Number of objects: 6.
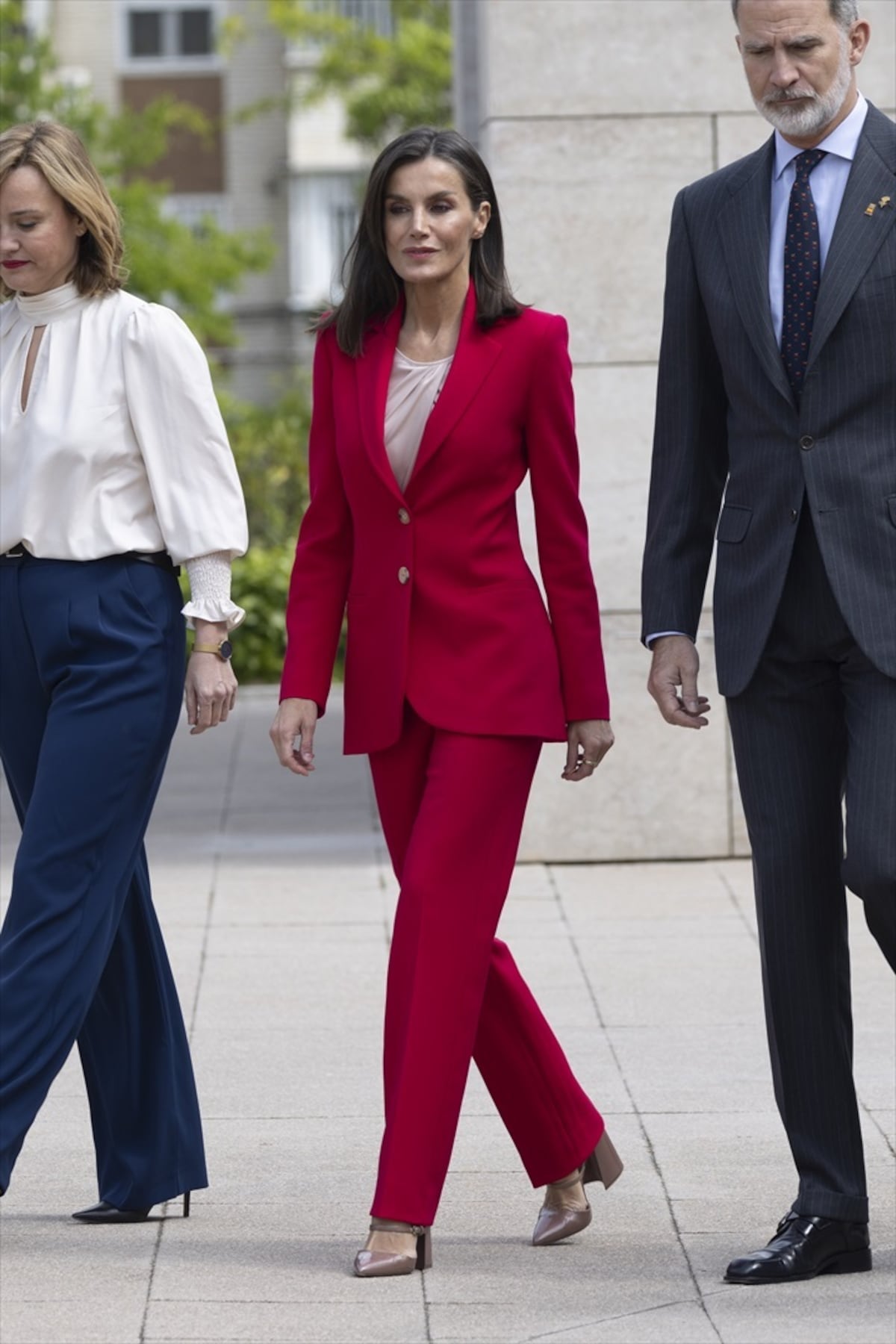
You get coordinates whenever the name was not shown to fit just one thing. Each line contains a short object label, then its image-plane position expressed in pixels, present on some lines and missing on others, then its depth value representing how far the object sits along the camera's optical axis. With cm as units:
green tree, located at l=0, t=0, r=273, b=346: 5081
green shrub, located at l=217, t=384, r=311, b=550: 3731
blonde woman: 897
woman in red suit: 880
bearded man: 841
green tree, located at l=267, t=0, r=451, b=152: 6153
